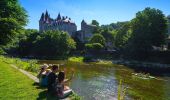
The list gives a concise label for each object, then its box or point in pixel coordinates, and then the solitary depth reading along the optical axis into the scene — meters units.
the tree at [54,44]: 43.46
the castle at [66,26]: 61.16
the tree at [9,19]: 12.24
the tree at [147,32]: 33.51
